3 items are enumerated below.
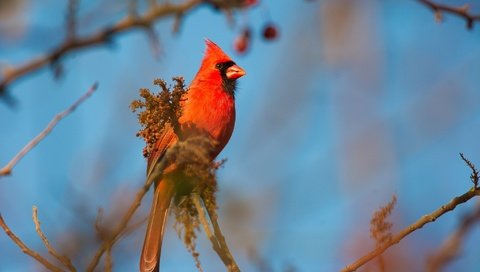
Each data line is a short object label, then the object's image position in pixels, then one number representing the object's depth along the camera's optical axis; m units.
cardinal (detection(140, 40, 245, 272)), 7.34
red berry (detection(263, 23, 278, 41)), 5.39
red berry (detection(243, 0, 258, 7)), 4.03
